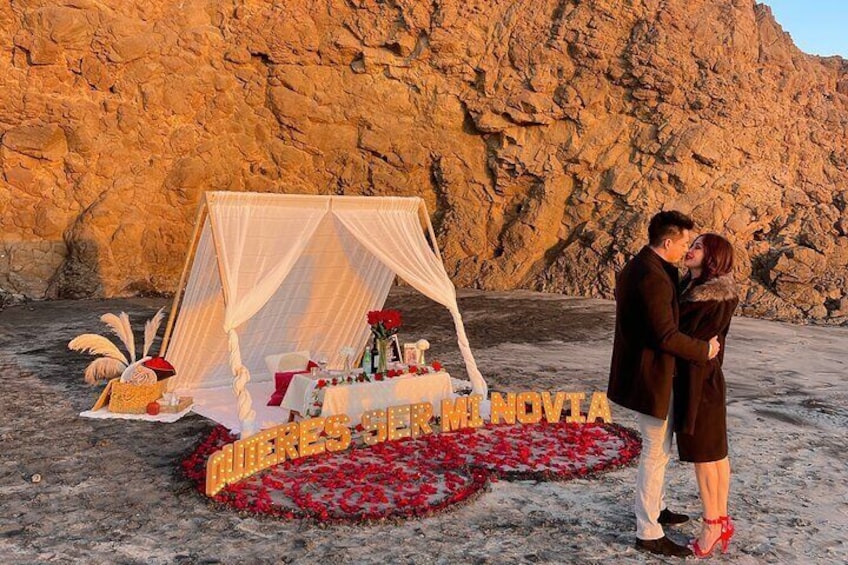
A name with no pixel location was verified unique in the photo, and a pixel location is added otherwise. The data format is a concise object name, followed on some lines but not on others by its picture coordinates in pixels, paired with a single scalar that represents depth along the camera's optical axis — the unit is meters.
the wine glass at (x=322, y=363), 7.85
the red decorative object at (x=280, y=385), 8.09
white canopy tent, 7.20
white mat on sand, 7.63
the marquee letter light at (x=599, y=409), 7.66
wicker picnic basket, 7.82
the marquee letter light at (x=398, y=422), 6.94
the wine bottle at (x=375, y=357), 7.80
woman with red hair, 4.08
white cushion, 8.72
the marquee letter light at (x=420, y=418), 7.09
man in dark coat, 4.00
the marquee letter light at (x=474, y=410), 7.47
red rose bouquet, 7.70
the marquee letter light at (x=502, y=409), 7.57
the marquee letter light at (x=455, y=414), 7.28
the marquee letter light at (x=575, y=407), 7.64
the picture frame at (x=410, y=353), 8.35
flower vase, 7.70
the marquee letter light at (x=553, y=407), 7.61
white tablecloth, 7.20
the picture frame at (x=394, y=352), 8.48
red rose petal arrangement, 5.23
